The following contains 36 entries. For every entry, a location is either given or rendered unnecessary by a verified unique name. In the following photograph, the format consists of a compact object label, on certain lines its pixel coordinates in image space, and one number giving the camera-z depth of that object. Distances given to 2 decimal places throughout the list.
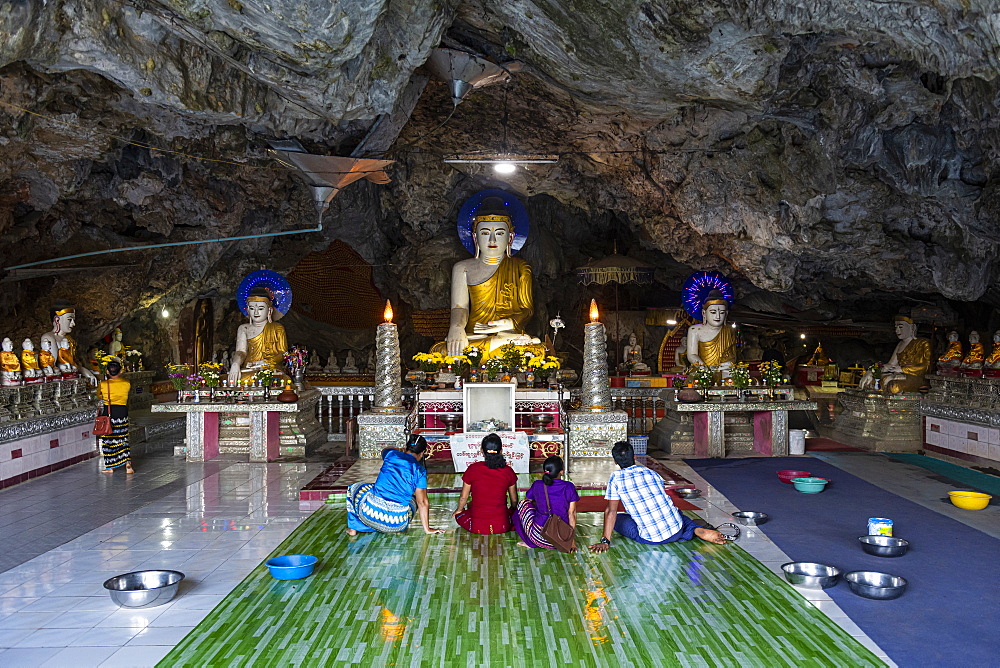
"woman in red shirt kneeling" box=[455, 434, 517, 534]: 6.61
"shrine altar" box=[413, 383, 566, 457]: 10.47
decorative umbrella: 14.71
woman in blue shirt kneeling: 6.60
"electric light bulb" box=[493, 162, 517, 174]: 11.61
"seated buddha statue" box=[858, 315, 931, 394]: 12.38
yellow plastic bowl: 7.65
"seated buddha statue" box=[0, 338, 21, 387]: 10.36
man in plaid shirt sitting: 6.29
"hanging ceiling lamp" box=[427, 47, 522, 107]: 8.82
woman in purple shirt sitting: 6.27
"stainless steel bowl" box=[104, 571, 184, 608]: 4.96
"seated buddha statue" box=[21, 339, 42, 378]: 11.03
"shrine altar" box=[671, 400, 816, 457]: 11.27
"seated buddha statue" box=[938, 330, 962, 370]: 12.91
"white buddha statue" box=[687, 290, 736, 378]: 13.77
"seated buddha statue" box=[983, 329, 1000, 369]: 11.46
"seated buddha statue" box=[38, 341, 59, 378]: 11.45
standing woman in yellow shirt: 9.63
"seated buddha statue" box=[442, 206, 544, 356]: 13.83
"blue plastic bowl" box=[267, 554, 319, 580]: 5.51
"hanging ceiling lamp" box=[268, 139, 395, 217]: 10.09
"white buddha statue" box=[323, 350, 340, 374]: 17.89
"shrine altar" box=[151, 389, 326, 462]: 10.85
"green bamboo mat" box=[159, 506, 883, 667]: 4.29
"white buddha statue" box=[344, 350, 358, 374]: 18.68
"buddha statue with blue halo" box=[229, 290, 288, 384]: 12.95
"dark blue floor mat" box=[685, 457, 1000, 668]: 4.51
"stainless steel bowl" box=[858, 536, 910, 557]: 6.07
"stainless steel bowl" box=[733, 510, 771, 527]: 7.12
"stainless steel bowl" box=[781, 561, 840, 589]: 5.35
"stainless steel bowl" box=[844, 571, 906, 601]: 5.12
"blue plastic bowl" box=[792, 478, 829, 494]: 8.48
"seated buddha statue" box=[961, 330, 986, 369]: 12.06
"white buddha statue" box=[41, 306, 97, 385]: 11.93
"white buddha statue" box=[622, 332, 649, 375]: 15.66
